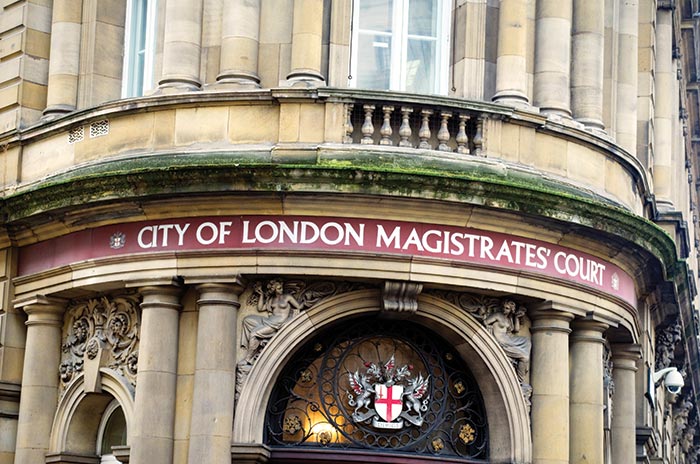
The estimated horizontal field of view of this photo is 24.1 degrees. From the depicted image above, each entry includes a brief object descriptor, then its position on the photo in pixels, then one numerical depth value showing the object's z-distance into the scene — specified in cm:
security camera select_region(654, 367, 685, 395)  2739
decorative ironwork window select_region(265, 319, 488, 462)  2147
